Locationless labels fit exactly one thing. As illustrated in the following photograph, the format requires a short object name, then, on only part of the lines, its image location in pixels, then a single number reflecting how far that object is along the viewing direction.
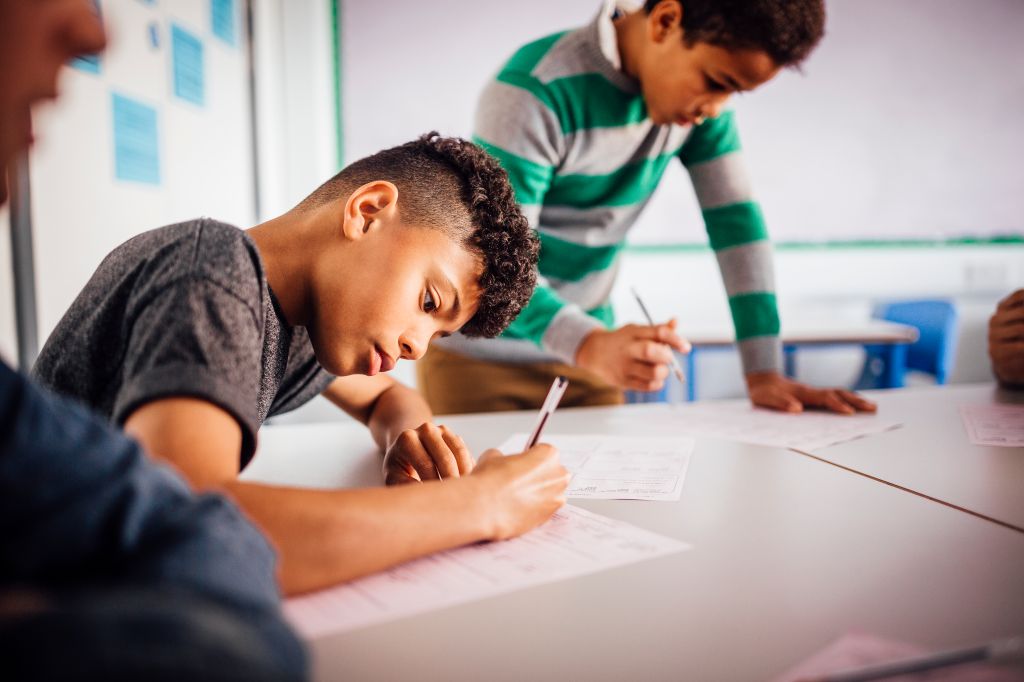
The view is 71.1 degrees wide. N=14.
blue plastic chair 3.02
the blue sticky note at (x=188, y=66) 2.01
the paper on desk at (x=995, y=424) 1.06
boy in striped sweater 1.18
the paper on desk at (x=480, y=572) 0.51
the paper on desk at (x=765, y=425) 1.09
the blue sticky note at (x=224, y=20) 2.30
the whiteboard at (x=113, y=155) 1.48
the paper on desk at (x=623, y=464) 0.82
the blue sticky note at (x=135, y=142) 1.71
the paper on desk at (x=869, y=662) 0.42
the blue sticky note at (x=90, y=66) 1.53
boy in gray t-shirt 0.54
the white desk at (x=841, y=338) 2.76
